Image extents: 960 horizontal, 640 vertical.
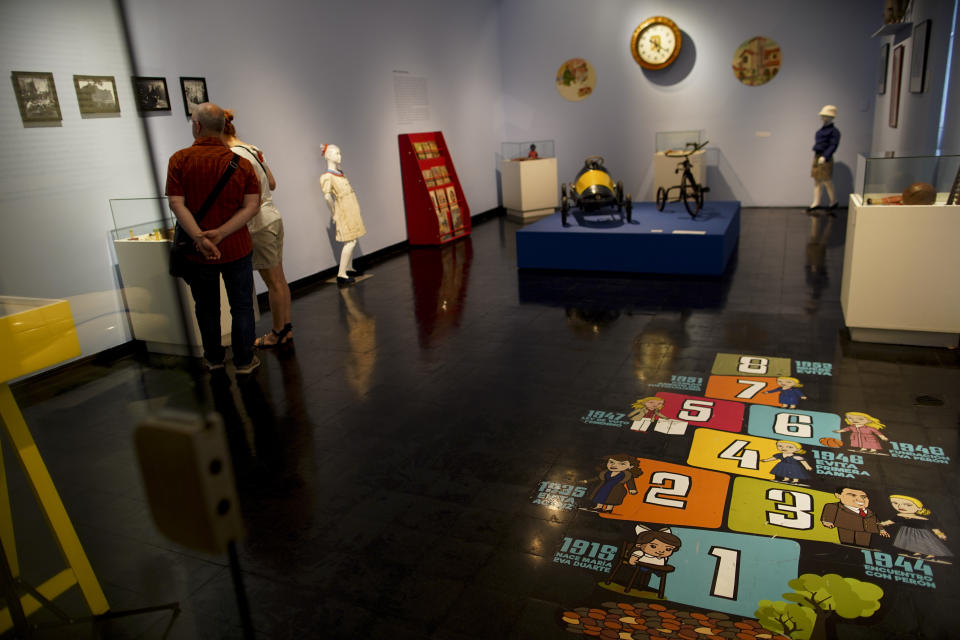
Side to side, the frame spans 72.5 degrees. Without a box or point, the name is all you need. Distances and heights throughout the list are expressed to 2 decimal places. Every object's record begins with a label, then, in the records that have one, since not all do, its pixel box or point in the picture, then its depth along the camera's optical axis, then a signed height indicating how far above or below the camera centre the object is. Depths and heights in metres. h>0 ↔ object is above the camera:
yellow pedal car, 7.70 -0.70
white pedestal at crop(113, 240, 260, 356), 4.94 -1.04
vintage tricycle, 7.79 -0.76
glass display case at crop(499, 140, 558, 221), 11.27 -0.81
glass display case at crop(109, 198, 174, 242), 4.89 -0.42
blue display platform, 6.71 -1.17
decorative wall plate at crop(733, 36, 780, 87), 10.48 +0.95
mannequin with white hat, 9.72 -0.46
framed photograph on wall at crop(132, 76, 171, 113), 5.60 +0.59
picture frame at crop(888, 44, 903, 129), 8.00 +0.35
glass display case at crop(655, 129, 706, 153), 11.27 -0.20
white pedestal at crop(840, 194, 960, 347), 4.41 -1.09
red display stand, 9.51 -0.71
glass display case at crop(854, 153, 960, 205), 4.42 -0.42
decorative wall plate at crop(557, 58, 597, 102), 11.81 +0.97
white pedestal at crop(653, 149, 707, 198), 10.66 -0.64
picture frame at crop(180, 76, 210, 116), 6.04 +0.61
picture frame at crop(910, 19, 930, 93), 6.60 +0.55
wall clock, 10.91 +1.40
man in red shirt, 3.96 -0.37
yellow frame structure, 1.89 -0.76
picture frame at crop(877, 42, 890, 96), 9.25 +0.61
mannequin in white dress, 7.37 -0.63
